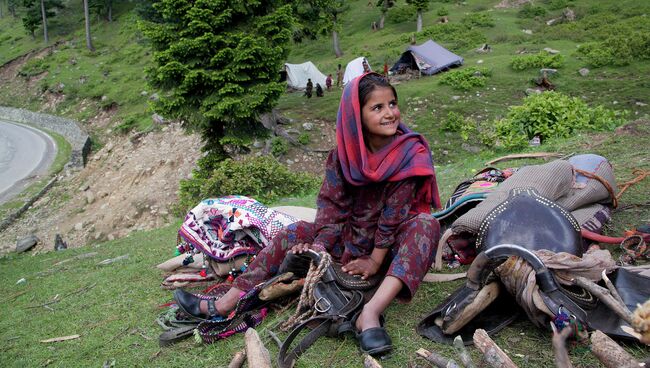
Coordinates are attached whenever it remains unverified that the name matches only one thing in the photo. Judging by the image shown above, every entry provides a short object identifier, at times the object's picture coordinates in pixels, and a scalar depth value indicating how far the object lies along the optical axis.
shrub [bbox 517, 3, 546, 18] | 28.69
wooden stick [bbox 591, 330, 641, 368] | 1.77
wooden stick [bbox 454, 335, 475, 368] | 2.21
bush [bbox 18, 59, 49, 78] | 38.06
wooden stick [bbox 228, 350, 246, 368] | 2.77
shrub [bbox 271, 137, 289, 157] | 15.70
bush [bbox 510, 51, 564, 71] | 18.39
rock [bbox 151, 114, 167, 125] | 21.64
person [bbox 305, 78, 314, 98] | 21.47
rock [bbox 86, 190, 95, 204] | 18.09
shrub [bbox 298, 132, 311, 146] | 16.88
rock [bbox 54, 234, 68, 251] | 10.78
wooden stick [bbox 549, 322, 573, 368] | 1.66
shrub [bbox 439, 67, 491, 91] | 18.34
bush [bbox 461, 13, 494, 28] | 27.31
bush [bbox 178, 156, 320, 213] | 9.62
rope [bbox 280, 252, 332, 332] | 3.12
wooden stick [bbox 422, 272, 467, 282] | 3.40
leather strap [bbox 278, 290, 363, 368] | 2.70
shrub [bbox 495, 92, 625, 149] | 8.63
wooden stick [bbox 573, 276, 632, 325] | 2.08
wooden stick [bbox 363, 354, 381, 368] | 2.38
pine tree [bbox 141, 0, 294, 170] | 12.30
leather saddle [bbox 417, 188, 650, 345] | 2.45
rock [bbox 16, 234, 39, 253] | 13.16
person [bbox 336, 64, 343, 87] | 24.14
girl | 3.07
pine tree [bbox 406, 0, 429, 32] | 29.58
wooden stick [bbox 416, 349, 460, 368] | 2.31
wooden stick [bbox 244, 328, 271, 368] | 2.51
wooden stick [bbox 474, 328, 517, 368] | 2.04
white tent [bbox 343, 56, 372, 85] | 23.45
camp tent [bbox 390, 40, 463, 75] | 21.80
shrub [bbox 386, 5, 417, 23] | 33.78
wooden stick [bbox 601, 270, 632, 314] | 2.45
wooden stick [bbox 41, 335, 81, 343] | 3.91
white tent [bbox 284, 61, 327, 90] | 24.25
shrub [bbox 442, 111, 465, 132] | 15.85
